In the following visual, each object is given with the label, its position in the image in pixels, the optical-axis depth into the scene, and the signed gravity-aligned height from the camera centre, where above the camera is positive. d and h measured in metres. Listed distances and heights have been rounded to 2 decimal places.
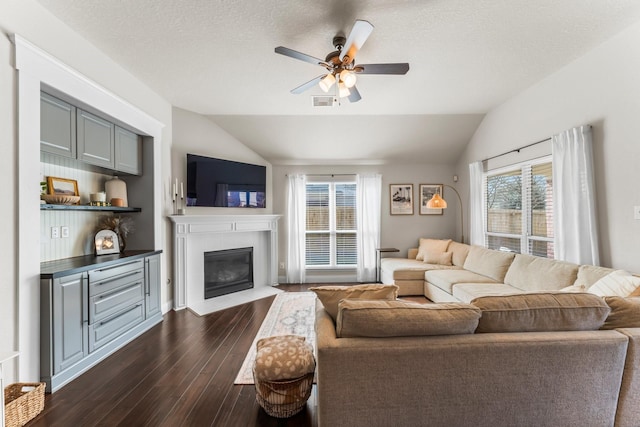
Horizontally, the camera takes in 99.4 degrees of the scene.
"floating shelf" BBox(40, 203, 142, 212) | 2.29 +0.11
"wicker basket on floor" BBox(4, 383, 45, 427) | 1.68 -1.19
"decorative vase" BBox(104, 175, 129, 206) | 3.21 +0.36
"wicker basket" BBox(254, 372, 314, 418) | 1.71 -1.14
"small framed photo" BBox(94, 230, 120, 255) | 2.97 -0.26
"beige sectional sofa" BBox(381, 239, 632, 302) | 2.74 -0.83
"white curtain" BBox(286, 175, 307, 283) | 5.28 -0.26
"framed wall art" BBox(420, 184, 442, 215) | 5.46 +0.42
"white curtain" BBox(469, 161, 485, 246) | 4.61 +0.19
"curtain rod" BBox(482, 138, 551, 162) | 3.41 +0.91
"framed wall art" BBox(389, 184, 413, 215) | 5.47 +0.33
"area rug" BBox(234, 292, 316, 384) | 2.43 -1.30
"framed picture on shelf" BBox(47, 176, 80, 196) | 2.49 +0.32
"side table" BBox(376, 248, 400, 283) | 5.34 -0.96
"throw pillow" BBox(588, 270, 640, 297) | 2.09 -0.58
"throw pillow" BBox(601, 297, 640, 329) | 1.52 -0.58
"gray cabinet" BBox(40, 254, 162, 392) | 2.09 -0.87
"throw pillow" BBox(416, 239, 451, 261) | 4.89 -0.58
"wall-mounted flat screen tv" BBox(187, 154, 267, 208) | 4.14 +0.58
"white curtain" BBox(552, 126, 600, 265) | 2.76 +0.16
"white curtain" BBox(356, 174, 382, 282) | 5.36 -0.10
